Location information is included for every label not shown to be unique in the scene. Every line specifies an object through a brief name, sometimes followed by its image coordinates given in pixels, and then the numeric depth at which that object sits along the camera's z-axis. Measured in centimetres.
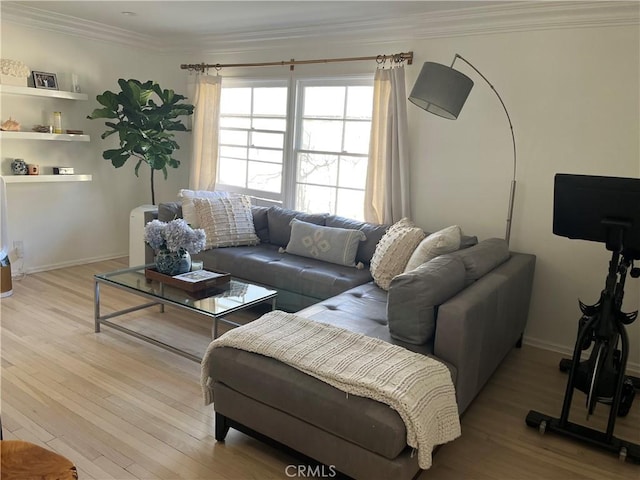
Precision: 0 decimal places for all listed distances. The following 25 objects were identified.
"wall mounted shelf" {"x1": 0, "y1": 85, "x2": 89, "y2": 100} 420
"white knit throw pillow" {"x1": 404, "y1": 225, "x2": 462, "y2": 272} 298
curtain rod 398
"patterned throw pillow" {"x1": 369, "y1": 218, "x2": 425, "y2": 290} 336
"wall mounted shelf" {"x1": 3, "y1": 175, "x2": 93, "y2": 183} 437
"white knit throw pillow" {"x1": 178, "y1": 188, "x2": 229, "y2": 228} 424
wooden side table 135
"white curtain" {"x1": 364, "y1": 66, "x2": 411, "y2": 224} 401
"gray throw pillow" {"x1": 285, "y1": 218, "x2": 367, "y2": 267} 384
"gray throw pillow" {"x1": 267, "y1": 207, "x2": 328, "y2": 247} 426
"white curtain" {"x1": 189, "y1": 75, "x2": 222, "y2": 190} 523
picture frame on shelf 447
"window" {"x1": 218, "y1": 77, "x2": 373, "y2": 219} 444
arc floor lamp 306
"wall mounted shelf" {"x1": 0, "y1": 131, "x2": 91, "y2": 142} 427
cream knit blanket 186
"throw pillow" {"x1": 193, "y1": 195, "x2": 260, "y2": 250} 416
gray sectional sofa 188
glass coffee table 296
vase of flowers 324
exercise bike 219
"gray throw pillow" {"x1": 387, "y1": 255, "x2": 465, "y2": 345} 229
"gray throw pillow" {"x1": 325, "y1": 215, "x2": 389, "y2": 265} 387
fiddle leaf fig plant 471
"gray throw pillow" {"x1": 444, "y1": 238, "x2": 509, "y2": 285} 271
